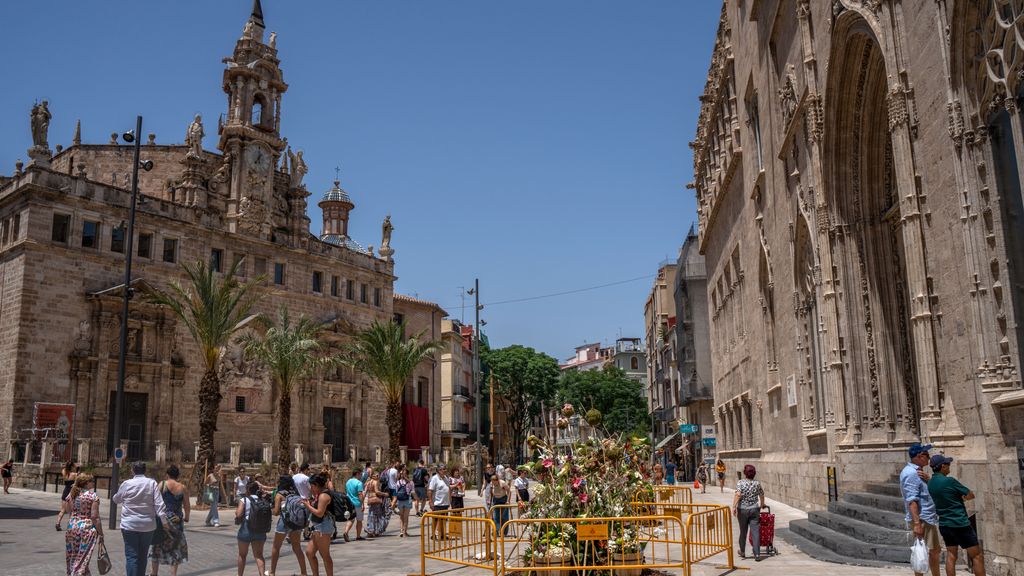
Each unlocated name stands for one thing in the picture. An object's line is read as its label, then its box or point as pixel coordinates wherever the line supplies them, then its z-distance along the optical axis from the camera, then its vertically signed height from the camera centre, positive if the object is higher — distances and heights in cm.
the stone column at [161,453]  3134 -54
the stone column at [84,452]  2825 -39
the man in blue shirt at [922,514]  799 -90
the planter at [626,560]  918 -151
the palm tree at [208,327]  2677 +380
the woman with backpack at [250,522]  1038 -110
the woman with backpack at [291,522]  1068 -114
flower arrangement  922 -73
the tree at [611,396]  7406 +339
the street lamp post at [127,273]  2031 +452
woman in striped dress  880 -101
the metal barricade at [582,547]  892 -135
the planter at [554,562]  909 -150
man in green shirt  762 -87
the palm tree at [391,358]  3559 +351
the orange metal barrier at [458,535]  937 -140
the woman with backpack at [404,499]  1853 -155
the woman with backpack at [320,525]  1036 -118
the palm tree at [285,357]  3253 +337
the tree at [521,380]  7169 +482
